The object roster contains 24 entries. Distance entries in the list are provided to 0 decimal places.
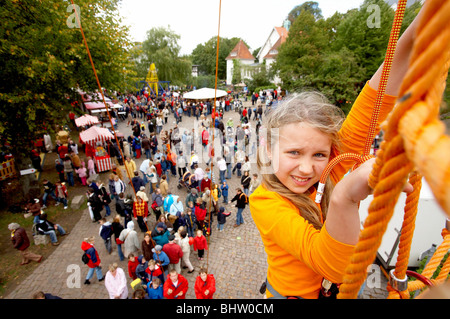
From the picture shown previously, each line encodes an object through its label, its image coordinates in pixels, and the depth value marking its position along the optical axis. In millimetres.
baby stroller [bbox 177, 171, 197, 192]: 10798
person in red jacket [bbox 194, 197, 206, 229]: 8453
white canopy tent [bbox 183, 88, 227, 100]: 21594
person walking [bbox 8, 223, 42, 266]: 7781
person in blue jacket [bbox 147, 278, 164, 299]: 5641
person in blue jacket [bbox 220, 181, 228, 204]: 10711
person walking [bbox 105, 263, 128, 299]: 6004
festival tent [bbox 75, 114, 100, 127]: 15638
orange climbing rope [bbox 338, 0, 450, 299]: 407
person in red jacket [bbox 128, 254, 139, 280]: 6566
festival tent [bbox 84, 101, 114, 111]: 19000
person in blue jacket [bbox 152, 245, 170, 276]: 6612
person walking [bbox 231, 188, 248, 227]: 9281
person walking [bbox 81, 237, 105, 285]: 6816
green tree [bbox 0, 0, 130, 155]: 8383
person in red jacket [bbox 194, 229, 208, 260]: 7677
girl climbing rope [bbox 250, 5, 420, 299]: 1248
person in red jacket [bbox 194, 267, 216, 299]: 5739
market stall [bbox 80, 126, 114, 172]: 13374
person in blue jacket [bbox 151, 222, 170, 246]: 7131
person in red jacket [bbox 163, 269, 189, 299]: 5656
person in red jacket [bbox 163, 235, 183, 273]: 6914
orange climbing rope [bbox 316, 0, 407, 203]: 1099
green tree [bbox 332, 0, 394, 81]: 18812
